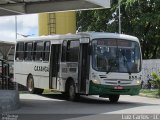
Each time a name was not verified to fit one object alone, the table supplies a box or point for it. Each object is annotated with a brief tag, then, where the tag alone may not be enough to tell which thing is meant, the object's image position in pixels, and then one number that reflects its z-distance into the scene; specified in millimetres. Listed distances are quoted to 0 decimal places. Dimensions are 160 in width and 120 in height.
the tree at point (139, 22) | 47656
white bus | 21797
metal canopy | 22625
